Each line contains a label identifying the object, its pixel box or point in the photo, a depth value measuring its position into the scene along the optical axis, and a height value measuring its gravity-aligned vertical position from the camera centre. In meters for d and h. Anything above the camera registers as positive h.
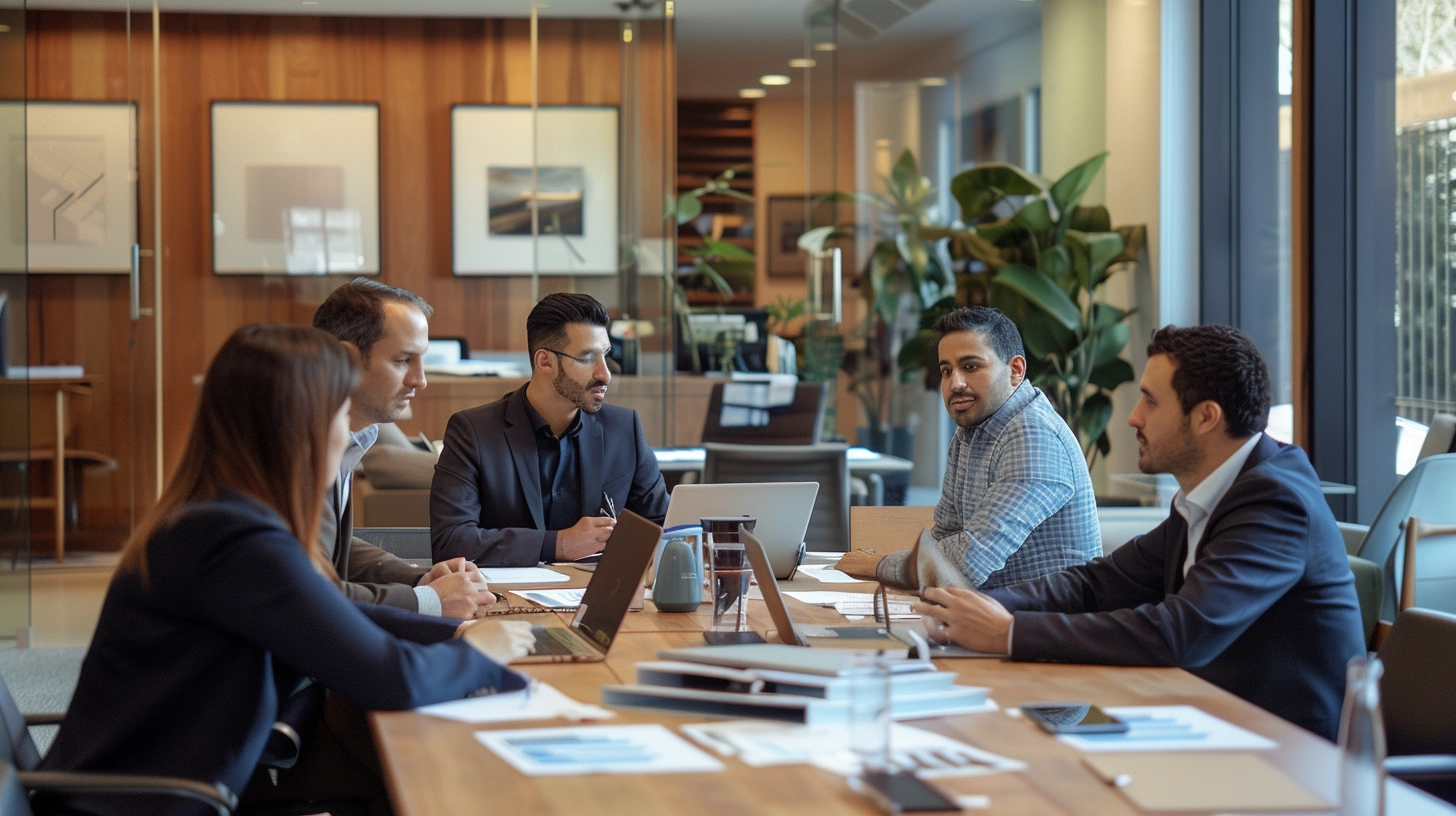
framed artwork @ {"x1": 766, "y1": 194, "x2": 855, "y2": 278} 11.46 +1.16
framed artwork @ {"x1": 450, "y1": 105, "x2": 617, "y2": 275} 8.64 +1.18
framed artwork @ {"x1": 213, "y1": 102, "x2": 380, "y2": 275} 8.43 +1.17
